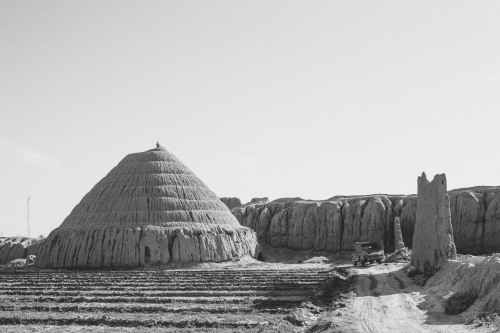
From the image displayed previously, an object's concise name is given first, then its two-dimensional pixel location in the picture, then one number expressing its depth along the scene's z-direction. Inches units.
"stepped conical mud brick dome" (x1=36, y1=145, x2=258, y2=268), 1435.0
